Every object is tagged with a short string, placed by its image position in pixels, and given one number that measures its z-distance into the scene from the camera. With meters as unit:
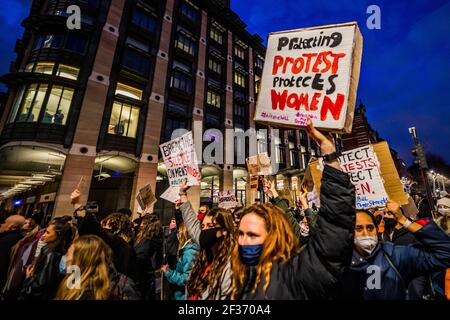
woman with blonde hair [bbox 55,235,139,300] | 1.95
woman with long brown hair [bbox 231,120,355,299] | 1.24
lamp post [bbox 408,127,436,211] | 7.80
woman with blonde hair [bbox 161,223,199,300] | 2.92
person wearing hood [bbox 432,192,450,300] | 2.39
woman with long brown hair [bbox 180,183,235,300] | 1.67
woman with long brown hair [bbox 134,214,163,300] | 3.63
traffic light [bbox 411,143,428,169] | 7.87
